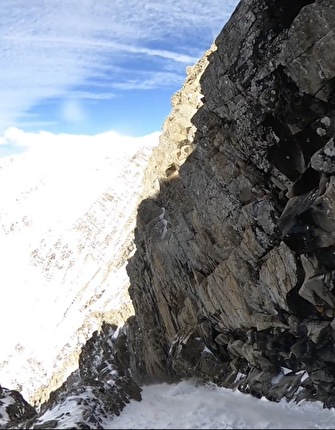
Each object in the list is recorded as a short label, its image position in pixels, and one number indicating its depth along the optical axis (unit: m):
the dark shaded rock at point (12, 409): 29.09
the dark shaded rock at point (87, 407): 20.22
